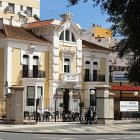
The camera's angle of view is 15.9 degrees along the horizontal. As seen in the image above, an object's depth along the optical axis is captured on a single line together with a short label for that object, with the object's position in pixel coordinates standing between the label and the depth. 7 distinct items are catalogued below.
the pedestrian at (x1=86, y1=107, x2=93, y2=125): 39.00
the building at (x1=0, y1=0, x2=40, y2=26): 91.62
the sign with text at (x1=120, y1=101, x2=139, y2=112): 44.16
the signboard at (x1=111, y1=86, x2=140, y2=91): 57.88
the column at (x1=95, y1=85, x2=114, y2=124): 39.34
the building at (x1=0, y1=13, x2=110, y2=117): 62.69
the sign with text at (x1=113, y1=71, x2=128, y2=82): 71.91
